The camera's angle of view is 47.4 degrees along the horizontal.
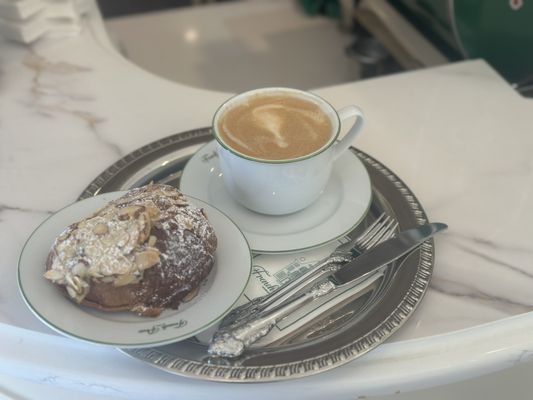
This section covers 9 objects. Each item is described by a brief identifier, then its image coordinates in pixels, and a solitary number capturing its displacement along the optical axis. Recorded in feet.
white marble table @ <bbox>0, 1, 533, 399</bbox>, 1.57
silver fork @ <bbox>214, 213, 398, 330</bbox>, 1.63
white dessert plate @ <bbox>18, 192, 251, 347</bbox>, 1.47
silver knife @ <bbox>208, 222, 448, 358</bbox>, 1.53
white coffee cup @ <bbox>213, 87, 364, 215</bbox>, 1.83
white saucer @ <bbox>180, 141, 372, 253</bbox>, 1.87
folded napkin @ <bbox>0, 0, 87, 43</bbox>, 2.93
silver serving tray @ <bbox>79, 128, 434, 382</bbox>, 1.50
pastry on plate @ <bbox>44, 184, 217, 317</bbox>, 1.54
